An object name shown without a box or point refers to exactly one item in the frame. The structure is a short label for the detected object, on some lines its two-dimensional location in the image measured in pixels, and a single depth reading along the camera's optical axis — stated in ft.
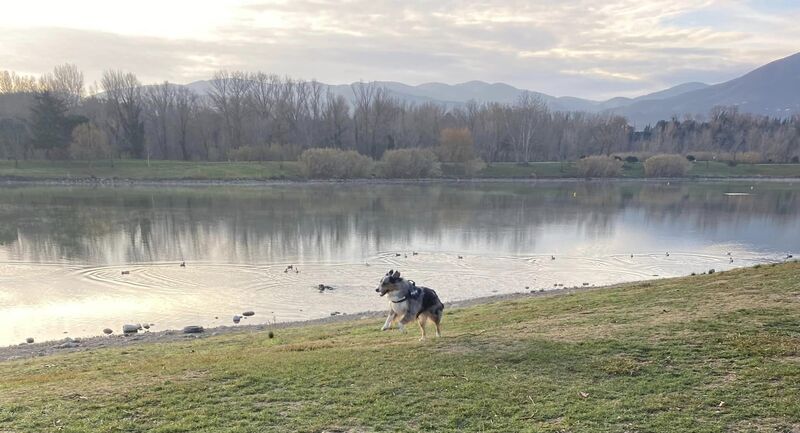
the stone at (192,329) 53.92
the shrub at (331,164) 285.02
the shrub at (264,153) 311.88
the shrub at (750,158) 389.05
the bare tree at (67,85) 340.61
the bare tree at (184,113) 337.93
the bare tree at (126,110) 315.58
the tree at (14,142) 278.87
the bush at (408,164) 300.61
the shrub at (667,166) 344.28
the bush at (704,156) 395.20
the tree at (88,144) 272.51
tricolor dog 32.01
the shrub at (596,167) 335.47
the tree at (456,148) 328.90
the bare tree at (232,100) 344.08
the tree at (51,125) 273.54
